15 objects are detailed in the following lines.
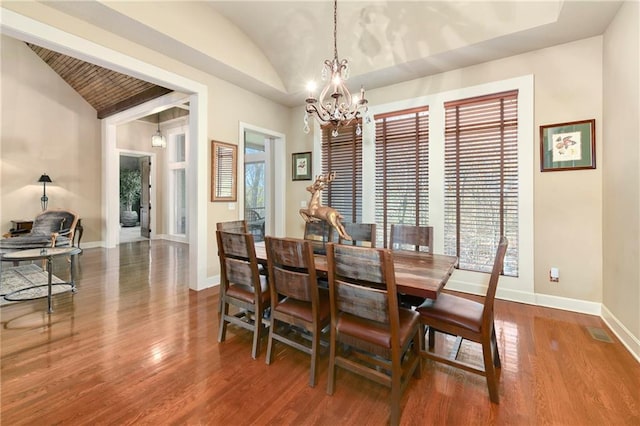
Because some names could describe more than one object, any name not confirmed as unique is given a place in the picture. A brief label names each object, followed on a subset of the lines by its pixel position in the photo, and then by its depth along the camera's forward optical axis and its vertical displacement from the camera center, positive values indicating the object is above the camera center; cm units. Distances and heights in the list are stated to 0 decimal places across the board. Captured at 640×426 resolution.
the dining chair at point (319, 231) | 323 -22
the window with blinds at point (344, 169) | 444 +71
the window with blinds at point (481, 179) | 336 +42
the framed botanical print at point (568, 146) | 293 +72
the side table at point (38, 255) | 303 -48
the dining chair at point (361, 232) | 303 -22
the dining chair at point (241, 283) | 217 -59
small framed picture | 493 +84
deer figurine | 261 +1
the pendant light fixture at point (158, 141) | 694 +180
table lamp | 576 +43
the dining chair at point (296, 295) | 184 -58
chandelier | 255 +105
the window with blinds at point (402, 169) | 390 +63
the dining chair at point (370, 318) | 149 -65
